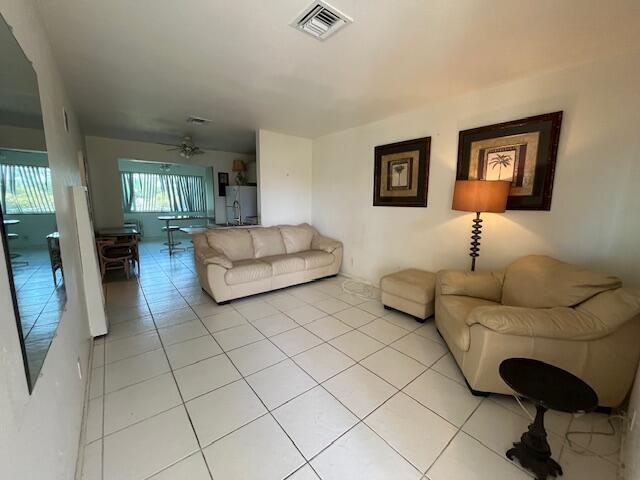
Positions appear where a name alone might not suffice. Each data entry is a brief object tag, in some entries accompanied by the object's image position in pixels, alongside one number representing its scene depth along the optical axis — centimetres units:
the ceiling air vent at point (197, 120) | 366
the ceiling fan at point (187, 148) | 484
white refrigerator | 580
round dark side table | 115
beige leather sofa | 315
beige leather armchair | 154
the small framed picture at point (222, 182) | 650
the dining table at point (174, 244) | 603
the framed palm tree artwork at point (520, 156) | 227
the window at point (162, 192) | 809
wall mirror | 77
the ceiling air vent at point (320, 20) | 153
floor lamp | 227
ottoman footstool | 272
